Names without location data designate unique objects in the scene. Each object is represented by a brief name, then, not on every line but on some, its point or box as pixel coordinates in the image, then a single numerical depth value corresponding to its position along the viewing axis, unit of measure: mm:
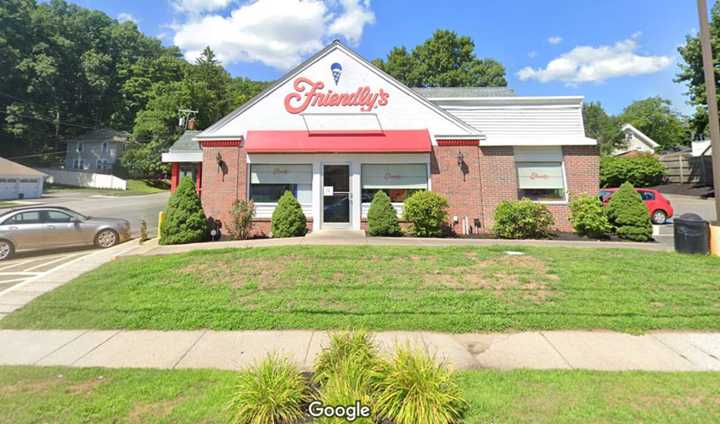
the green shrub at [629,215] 10258
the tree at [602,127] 53812
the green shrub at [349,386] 2711
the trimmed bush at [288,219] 10883
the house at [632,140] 51125
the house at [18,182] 36406
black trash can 8211
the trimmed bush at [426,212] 10797
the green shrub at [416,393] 2678
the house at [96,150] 54406
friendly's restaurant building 12055
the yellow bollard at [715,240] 8109
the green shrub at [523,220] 10695
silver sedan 10141
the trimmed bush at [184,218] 10367
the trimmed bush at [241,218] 11344
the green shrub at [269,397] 2723
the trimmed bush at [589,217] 10430
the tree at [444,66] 39438
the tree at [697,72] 23812
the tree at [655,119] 55688
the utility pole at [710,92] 8438
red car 14636
